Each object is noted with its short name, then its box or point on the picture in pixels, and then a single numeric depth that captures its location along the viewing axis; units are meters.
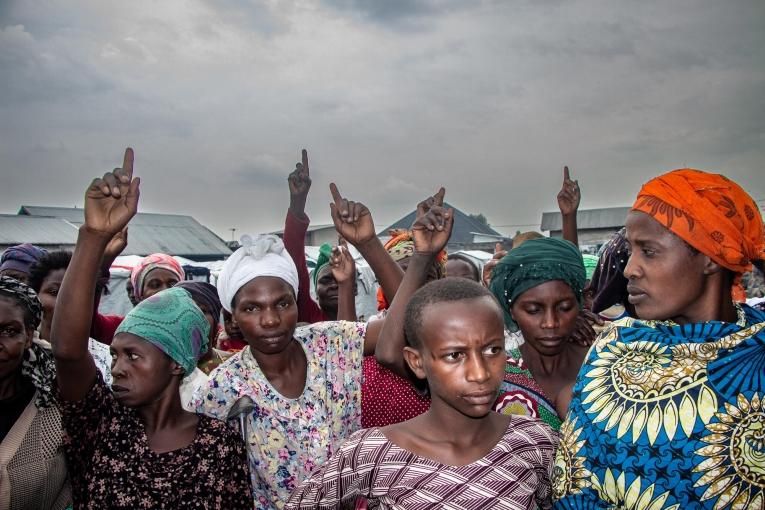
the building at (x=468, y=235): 32.91
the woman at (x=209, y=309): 3.45
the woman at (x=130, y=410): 2.19
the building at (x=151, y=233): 23.89
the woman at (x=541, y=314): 2.55
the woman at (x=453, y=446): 1.91
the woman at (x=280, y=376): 2.49
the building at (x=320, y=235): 43.34
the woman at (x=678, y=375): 1.68
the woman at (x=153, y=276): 4.41
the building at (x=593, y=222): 40.00
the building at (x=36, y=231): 22.73
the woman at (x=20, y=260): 3.65
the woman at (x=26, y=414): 2.25
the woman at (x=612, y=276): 2.46
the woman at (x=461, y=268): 4.95
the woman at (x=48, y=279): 3.42
